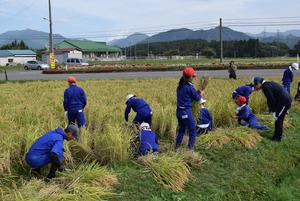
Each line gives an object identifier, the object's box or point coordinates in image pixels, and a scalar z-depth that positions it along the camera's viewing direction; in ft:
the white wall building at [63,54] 195.44
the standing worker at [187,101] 18.35
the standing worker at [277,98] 21.88
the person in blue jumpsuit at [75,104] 22.31
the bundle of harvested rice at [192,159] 16.95
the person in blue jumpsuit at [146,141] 17.27
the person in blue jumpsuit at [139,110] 19.86
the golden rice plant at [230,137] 19.96
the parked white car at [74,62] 133.08
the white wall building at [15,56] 210.71
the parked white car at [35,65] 134.93
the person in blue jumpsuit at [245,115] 24.11
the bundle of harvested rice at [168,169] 14.93
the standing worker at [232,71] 53.54
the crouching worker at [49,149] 14.10
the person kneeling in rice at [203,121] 22.00
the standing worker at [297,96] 33.92
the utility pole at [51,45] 105.82
